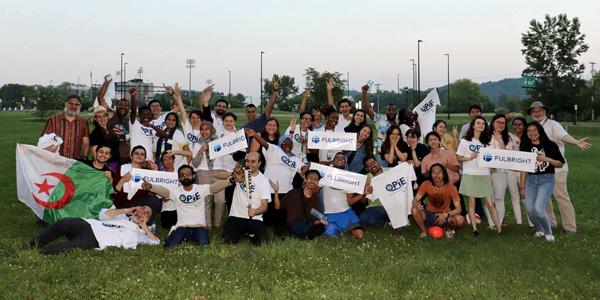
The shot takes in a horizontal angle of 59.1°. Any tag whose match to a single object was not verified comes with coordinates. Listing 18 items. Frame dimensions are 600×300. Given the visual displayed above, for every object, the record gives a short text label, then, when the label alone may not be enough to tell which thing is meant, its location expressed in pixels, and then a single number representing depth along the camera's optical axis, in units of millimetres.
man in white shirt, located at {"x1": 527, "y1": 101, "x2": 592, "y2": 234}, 10789
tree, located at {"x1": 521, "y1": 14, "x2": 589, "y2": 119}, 86375
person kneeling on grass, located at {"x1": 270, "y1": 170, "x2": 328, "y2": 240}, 10281
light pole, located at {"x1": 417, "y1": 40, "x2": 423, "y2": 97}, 78062
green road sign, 80988
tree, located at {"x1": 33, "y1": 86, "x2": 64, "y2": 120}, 76875
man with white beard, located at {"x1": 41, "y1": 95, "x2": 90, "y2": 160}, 11375
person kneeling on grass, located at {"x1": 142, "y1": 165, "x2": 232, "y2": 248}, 9820
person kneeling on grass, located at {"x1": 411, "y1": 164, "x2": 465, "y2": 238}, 10398
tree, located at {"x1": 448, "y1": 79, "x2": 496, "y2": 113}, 129750
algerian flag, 10656
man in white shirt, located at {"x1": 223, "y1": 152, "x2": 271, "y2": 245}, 9758
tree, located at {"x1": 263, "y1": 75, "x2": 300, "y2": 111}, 116438
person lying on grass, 8938
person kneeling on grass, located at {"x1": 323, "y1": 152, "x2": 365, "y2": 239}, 10520
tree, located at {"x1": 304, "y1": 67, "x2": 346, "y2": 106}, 87938
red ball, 10438
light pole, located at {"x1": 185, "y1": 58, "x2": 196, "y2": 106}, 115750
